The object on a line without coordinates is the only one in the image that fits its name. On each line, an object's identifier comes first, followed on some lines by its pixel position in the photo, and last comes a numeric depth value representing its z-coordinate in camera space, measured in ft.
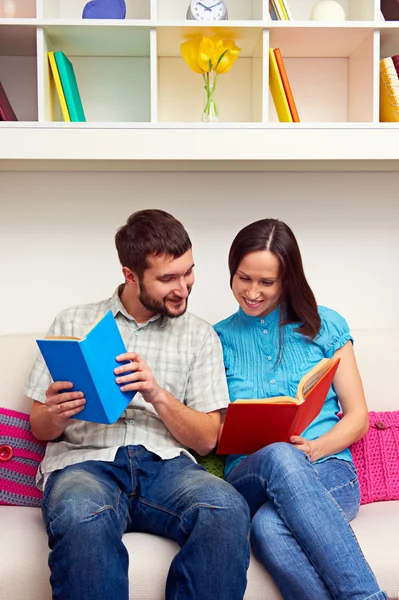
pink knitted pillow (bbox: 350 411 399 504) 6.33
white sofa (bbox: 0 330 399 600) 5.08
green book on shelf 7.04
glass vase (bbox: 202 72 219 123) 7.28
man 4.71
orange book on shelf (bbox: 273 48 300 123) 7.12
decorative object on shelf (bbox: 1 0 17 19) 7.11
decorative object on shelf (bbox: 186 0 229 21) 7.14
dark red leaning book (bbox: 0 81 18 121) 7.03
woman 4.97
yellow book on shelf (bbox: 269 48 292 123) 7.11
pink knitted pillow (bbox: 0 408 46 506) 6.13
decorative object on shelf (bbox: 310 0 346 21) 7.30
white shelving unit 6.94
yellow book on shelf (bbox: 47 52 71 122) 7.04
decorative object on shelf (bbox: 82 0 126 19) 7.04
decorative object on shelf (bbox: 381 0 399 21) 7.27
